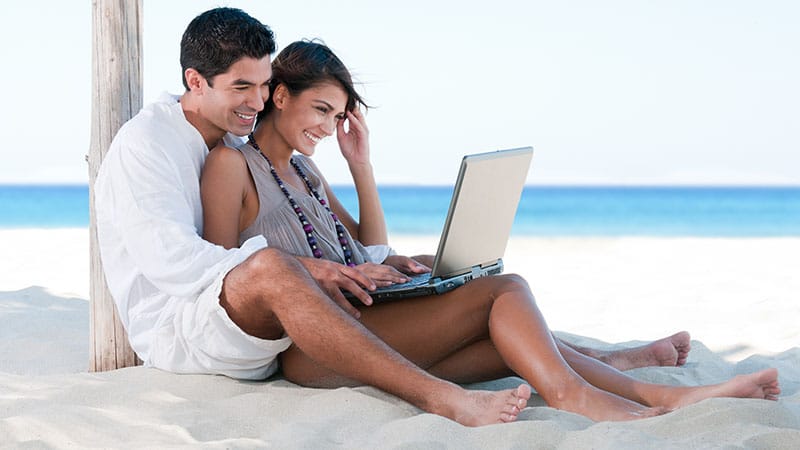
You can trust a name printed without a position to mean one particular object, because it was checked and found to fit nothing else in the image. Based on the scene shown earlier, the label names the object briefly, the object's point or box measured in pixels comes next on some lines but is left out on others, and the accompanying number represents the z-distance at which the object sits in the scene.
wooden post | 7.41
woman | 6.00
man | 5.84
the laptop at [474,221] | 6.14
